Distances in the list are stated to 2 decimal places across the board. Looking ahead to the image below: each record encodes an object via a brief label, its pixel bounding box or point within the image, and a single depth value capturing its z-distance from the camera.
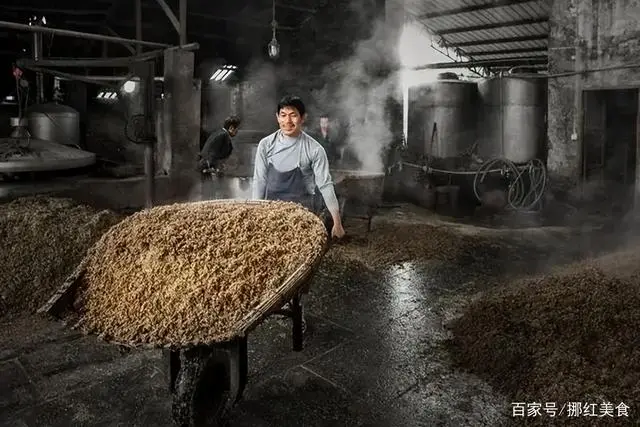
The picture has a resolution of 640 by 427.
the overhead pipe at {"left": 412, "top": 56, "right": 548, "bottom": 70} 15.06
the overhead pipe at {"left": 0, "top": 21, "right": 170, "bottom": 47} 6.38
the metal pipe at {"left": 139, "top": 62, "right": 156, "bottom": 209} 7.77
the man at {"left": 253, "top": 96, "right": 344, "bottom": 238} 4.43
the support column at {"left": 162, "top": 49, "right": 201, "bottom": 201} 9.42
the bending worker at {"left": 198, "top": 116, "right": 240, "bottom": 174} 9.08
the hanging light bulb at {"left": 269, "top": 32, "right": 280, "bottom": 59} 11.32
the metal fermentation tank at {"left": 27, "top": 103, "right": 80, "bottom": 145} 9.45
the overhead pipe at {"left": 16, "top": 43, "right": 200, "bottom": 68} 7.70
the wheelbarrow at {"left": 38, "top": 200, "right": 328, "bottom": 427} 2.51
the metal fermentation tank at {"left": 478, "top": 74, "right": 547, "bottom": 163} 13.59
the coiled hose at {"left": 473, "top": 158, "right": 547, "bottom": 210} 12.15
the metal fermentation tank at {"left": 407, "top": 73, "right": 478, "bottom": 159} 14.45
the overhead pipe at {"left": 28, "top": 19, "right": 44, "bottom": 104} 8.52
